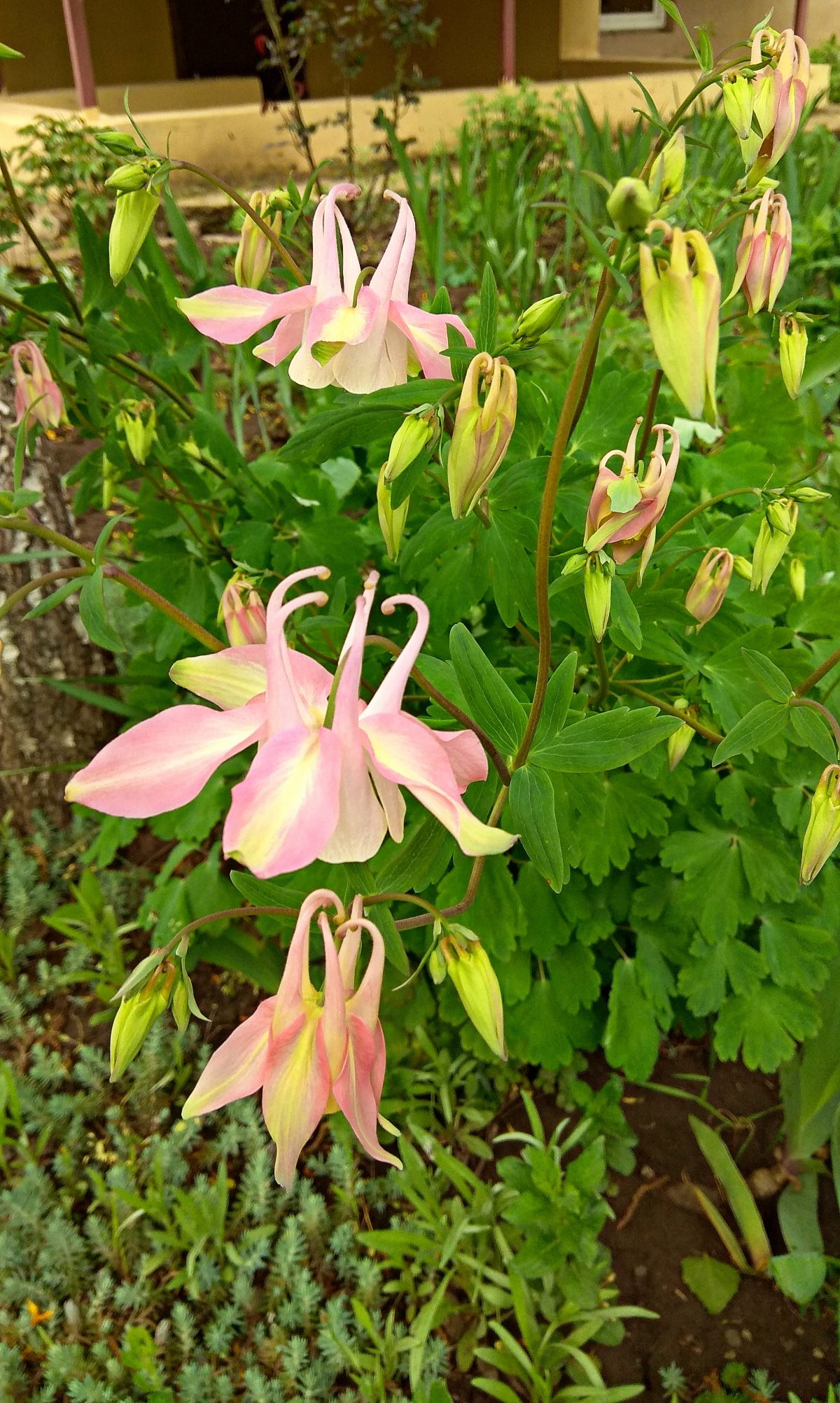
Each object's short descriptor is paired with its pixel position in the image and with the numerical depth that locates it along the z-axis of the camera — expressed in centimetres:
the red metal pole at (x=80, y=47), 172
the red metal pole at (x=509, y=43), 193
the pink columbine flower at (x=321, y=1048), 18
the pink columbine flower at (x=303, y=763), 15
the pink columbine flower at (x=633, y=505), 21
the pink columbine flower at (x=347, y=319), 22
